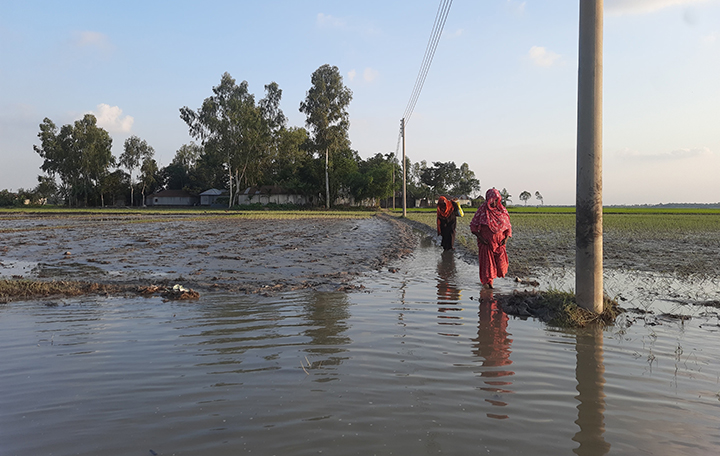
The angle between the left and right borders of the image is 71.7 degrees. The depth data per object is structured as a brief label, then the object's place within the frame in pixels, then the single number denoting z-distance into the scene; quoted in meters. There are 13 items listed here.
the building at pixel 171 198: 89.42
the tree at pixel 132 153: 87.25
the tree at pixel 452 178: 113.65
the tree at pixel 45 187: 85.06
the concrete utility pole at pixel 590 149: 6.05
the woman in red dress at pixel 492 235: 8.76
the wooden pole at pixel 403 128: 45.94
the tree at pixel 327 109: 63.53
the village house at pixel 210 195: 88.00
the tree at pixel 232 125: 63.91
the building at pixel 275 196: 79.44
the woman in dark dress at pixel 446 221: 15.18
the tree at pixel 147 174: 91.81
